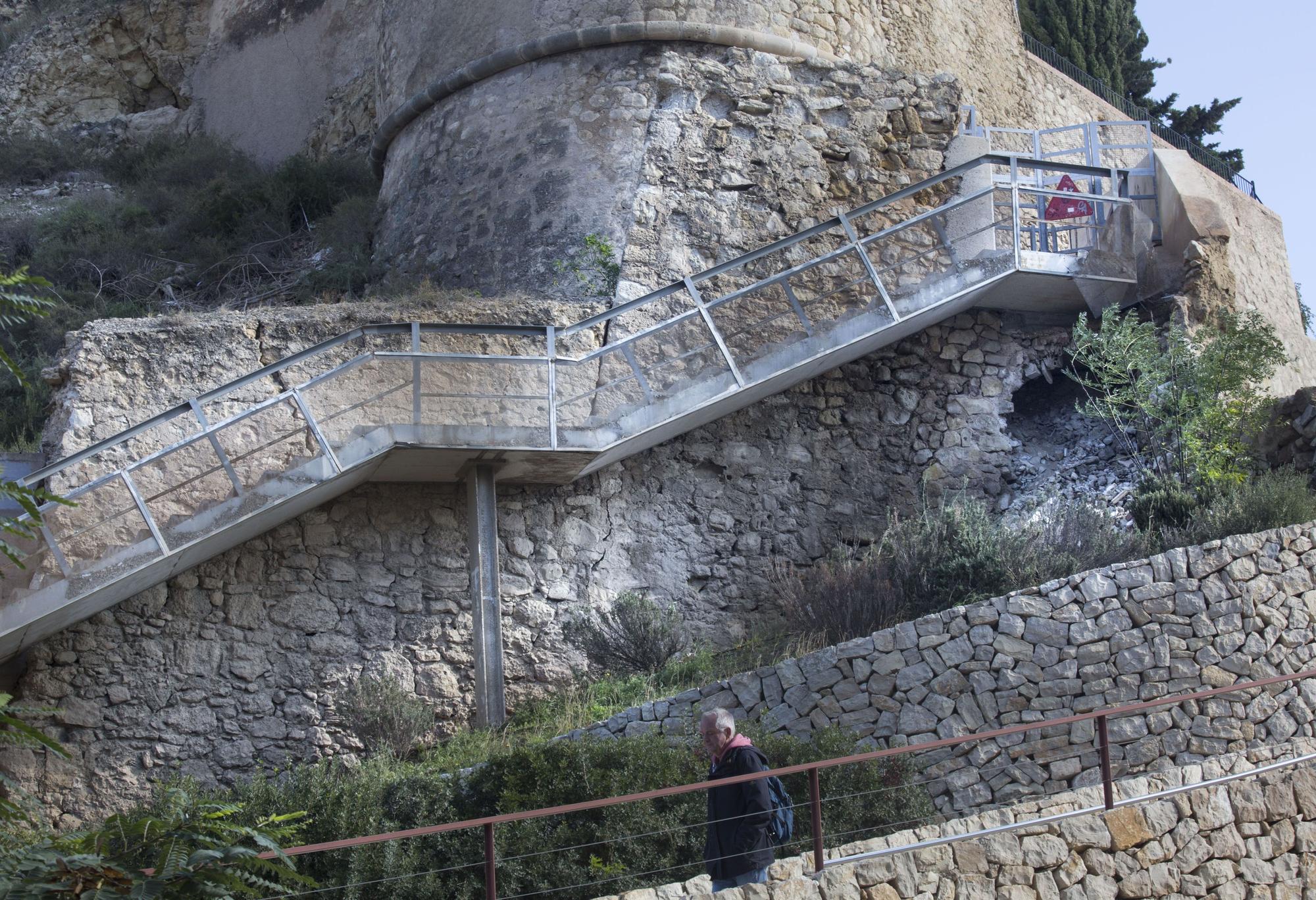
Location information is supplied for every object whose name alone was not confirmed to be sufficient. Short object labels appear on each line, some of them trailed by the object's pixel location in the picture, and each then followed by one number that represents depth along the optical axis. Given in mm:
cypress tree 23047
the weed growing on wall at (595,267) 12383
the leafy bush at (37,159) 19422
